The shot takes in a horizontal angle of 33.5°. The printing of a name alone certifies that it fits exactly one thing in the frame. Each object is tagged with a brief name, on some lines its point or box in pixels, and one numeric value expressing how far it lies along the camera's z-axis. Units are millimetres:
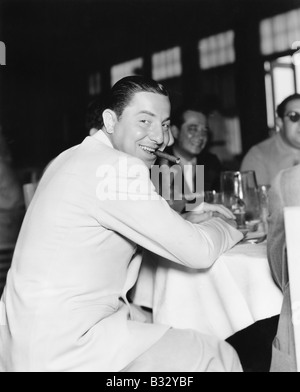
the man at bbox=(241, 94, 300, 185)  2896
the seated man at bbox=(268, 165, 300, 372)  1133
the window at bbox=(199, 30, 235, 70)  5051
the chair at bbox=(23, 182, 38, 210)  2240
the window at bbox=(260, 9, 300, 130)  4594
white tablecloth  1272
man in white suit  1104
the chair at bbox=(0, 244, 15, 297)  2792
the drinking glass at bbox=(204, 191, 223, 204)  1678
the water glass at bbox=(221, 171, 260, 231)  1635
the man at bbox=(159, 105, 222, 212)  2829
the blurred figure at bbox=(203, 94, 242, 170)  5027
